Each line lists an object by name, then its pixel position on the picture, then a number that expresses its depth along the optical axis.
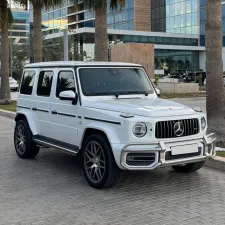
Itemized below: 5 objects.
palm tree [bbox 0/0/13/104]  22.04
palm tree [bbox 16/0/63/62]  18.78
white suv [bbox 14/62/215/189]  6.04
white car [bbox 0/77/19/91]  38.02
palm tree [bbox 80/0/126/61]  14.48
